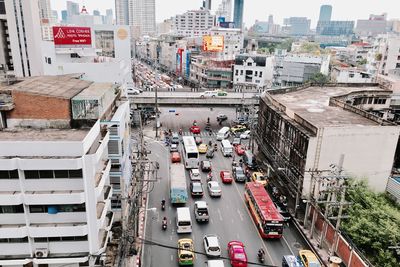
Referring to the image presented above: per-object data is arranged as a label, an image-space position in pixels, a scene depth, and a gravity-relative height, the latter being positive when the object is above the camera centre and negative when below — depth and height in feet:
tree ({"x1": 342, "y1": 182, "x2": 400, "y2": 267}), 89.10 -50.53
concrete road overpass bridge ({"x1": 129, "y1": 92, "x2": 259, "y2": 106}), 222.07 -46.05
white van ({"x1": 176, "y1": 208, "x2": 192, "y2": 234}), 107.45 -58.89
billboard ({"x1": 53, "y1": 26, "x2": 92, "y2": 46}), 172.55 -6.89
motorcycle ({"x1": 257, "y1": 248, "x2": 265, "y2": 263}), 96.78 -60.88
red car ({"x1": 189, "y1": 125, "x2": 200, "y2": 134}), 216.13 -62.05
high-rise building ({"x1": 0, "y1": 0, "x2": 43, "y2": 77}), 242.99 -11.28
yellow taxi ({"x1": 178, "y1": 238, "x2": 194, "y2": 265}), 93.15 -59.57
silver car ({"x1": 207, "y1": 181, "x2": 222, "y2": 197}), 132.98 -60.05
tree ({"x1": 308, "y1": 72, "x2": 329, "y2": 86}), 314.14 -41.82
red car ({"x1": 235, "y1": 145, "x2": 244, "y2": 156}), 179.11 -61.37
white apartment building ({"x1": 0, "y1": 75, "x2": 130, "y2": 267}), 72.54 -33.06
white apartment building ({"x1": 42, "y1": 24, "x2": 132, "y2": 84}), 162.22 -20.23
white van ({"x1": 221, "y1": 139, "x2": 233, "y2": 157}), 177.79 -60.56
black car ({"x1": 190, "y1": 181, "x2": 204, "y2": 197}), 131.34 -59.62
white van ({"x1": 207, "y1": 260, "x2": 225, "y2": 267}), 88.80 -58.34
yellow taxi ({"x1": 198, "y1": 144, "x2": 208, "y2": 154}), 181.16 -61.64
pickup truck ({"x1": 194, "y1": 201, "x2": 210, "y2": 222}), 114.79 -59.59
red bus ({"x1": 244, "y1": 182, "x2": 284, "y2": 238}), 104.88 -55.48
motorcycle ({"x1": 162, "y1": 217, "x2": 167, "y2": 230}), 110.73 -60.98
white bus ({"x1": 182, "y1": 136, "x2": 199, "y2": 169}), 155.33 -56.81
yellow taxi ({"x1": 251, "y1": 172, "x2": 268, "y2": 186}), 141.83 -59.76
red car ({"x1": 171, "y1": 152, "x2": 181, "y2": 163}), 164.86 -60.45
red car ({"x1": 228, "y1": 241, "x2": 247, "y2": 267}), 92.79 -59.08
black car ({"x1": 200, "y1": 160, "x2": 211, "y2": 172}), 156.76 -60.79
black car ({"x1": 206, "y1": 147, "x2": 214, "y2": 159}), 175.30 -62.07
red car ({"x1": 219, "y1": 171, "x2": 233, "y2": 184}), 145.69 -60.78
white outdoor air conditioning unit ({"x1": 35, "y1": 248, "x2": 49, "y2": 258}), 78.74 -50.46
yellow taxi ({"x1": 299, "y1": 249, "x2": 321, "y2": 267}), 90.96 -58.56
